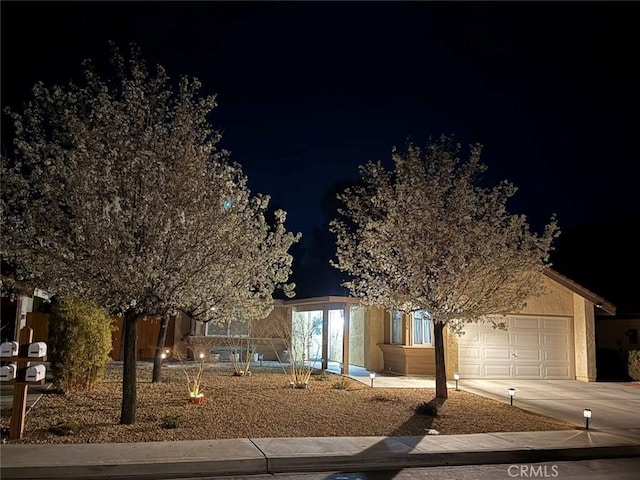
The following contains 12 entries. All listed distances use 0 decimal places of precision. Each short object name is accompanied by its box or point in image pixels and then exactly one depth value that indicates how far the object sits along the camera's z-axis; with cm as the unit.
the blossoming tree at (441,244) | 1134
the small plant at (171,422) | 835
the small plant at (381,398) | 1154
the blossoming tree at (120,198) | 807
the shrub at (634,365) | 1675
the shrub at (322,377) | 1446
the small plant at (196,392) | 1036
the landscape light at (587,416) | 951
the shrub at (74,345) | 1083
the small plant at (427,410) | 1035
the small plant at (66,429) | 782
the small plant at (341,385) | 1295
